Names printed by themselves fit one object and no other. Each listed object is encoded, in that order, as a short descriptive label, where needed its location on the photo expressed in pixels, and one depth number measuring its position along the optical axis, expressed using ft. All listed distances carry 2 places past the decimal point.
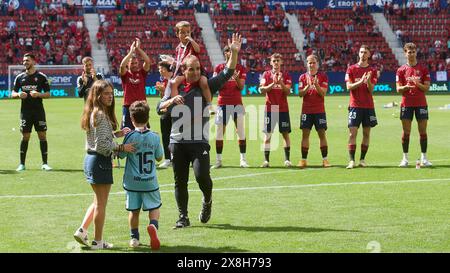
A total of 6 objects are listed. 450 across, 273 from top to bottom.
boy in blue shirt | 30.53
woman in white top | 29.55
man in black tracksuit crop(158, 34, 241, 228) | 33.91
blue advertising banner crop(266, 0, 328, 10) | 206.49
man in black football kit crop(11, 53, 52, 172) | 55.06
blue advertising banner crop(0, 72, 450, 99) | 155.74
